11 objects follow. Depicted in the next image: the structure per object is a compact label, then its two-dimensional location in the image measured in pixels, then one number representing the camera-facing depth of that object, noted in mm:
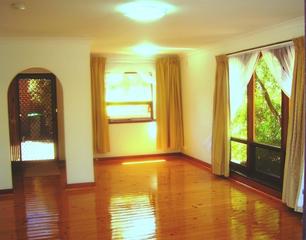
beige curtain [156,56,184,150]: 7773
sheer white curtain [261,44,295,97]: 4344
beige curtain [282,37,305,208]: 3967
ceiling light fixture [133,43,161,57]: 6137
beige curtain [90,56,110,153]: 7250
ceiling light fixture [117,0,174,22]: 3297
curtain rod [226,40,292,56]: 4395
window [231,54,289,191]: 4773
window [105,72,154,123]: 7641
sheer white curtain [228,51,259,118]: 5176
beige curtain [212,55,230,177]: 5656
